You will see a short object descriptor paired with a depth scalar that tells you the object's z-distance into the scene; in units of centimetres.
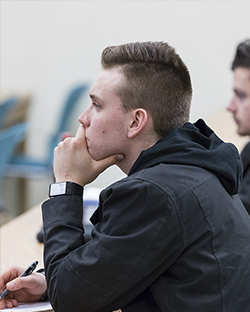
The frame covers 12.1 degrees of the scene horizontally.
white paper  229
